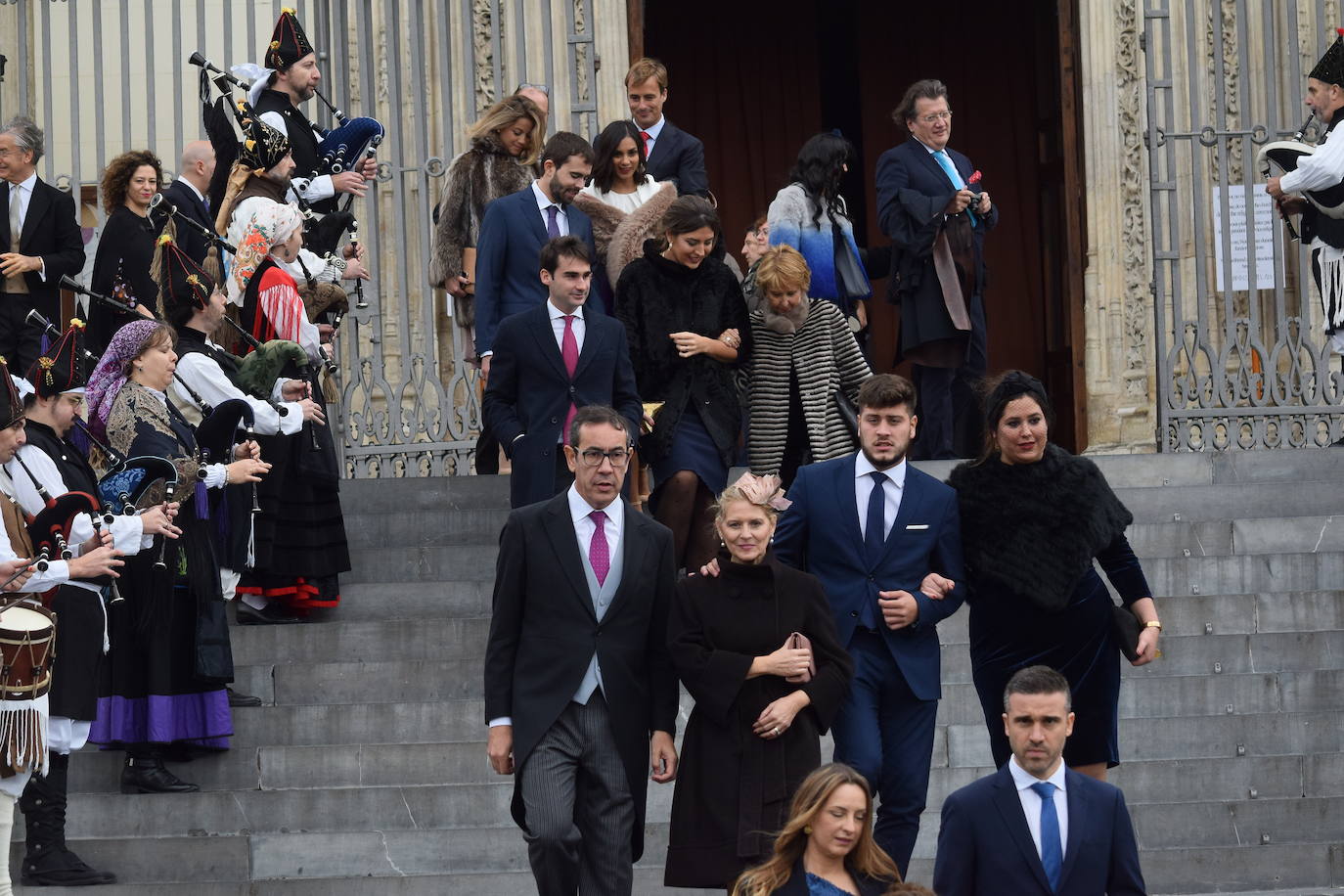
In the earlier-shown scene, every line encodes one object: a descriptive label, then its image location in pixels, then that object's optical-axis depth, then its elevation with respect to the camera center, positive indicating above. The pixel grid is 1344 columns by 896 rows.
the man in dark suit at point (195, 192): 19.97 +1.34
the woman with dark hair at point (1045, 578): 13.92 -0.33
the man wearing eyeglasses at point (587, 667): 13.34 -0.54
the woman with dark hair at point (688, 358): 18.19 +0.48
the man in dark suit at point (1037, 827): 11.81 -0.91
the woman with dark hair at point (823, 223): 20.44 +1.12
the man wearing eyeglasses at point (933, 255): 21.52 +1.01
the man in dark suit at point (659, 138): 21.07 +1.56
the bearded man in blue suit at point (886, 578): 13.95 -0.32
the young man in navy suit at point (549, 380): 17.28 +0.38
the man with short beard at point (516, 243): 19.48 +1.01
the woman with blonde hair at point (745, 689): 13.08 -0.60
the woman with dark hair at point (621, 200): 19.56 +1.21
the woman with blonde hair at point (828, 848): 11.84 -0.96
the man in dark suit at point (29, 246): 21.94 +1.20
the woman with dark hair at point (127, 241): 20.50 +1.12
